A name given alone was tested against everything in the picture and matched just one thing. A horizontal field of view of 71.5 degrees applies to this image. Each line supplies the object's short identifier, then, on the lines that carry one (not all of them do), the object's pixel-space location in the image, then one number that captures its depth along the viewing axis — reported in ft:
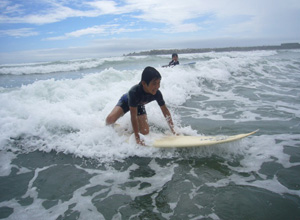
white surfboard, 10.63
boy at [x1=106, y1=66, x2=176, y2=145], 11.11
